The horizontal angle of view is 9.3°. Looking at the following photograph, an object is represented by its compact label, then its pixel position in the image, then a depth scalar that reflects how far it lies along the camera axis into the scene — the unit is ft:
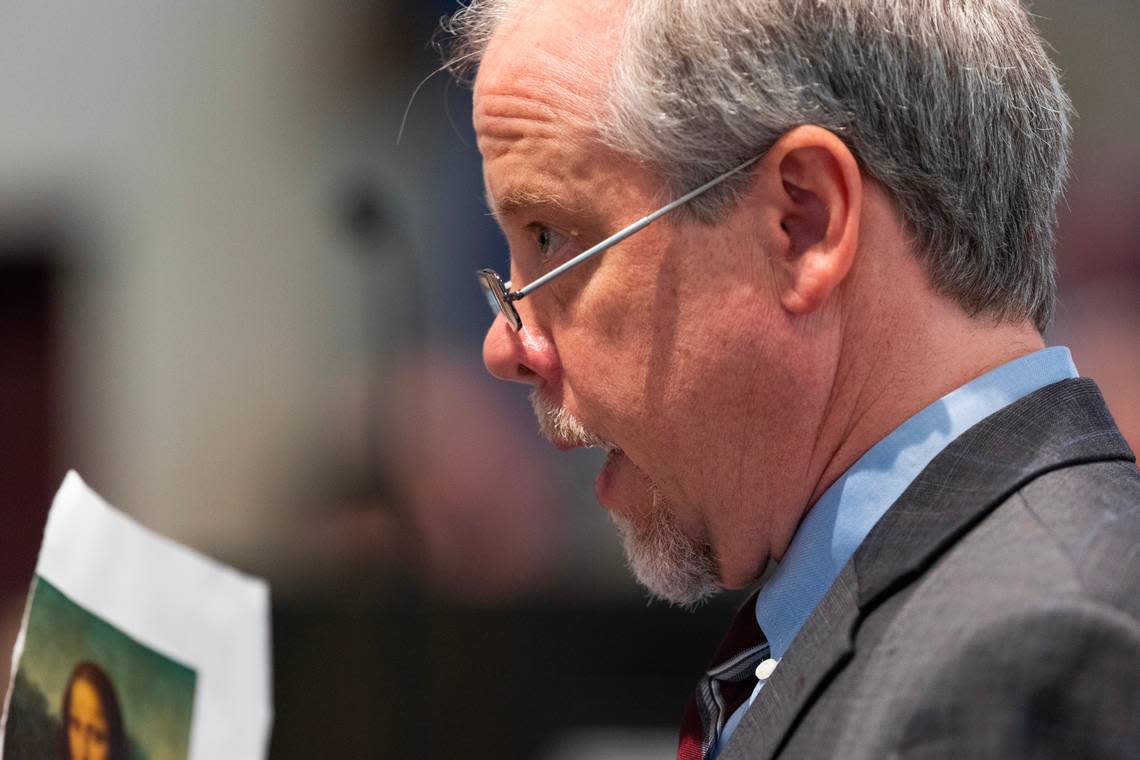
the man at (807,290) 6.88
